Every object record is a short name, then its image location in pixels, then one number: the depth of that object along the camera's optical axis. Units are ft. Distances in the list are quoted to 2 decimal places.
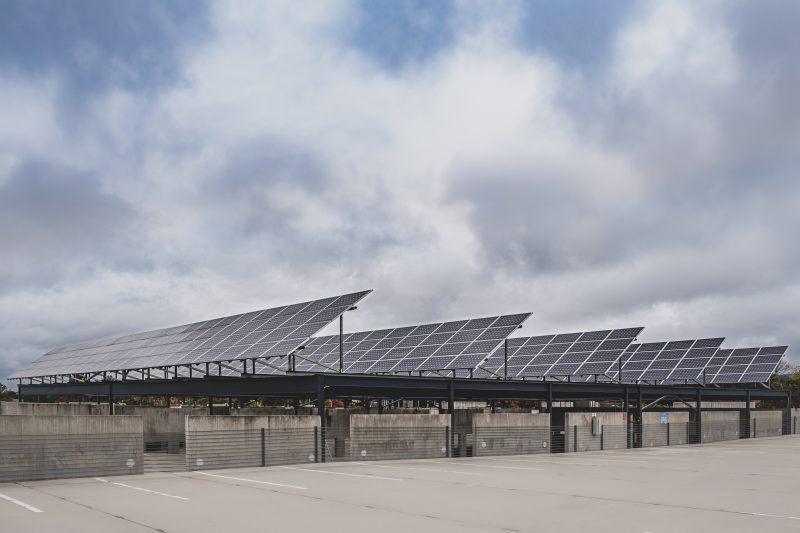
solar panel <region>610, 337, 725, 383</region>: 217.93
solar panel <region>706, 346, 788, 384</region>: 213.25
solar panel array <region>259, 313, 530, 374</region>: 147.41
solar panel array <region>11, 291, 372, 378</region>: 125.70
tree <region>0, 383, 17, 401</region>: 353.31
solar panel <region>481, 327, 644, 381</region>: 184.03
